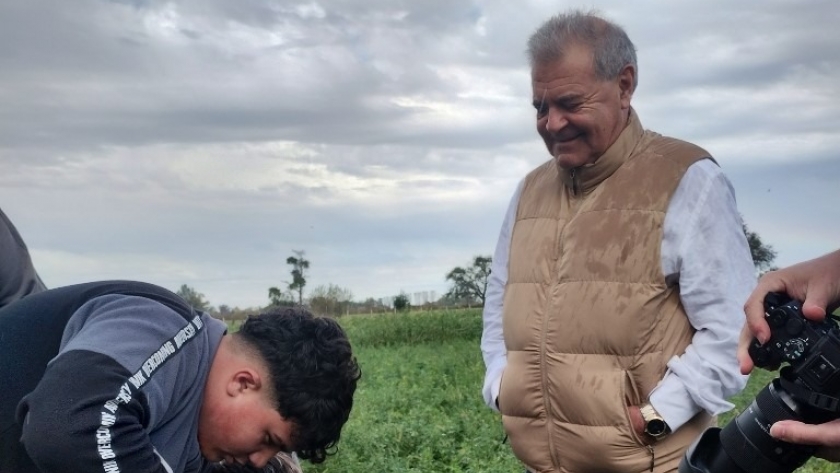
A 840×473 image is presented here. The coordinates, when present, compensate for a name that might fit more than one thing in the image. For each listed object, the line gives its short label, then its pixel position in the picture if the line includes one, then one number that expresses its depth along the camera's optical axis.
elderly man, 3.02
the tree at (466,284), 29.39
